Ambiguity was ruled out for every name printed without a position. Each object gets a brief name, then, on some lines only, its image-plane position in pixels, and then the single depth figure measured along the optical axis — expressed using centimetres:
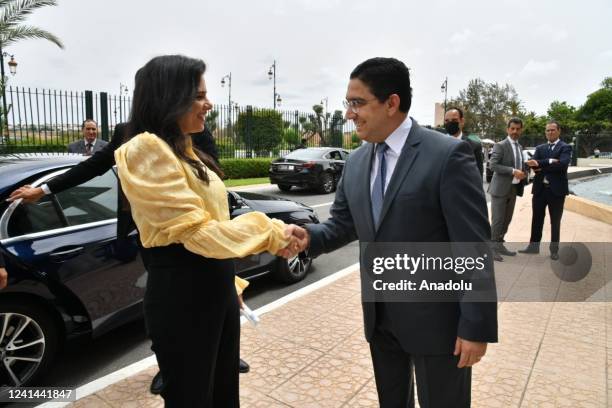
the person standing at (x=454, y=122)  556
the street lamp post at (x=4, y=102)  1052
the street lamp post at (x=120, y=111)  1475
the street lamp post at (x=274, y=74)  3452
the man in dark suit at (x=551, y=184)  602
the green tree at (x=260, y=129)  1927
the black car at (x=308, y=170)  1369
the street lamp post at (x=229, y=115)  1785
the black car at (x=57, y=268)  275
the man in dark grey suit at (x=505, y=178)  614
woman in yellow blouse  159
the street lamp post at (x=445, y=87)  4018
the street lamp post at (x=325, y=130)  2335
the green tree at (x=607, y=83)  7795
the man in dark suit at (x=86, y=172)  259
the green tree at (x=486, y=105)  4809
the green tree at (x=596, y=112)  5884
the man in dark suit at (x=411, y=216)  160
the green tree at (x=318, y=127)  2193
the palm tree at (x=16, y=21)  859
